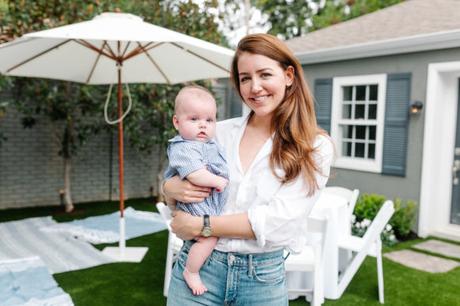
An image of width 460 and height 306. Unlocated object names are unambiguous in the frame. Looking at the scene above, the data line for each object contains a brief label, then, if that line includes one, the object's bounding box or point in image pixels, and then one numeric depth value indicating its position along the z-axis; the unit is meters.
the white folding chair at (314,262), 2.88
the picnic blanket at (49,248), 4.24
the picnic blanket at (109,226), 5.16
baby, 1.31
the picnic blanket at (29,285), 3.26
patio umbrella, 3.34
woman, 1.24
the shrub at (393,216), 5.41
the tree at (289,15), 17.19
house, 5.52
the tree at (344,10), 14.41
